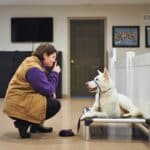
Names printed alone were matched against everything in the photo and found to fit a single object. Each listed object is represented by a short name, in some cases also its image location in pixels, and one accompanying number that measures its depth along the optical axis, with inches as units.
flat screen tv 536.8
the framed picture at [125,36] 535.6
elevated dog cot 174.2
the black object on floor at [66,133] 190.9
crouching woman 180.5
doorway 554.7
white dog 182.8
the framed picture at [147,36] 534.8
